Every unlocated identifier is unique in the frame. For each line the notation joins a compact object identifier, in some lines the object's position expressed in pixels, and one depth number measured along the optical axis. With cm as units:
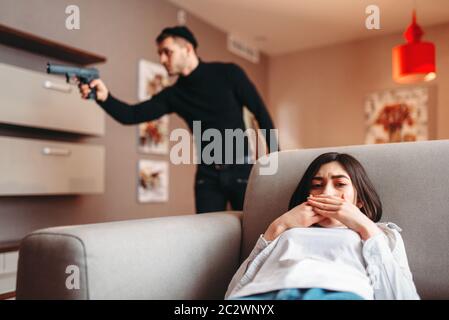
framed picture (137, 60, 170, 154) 316
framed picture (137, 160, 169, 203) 313
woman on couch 91
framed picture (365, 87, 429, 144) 407
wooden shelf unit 204
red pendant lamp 276
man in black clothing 194
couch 88
